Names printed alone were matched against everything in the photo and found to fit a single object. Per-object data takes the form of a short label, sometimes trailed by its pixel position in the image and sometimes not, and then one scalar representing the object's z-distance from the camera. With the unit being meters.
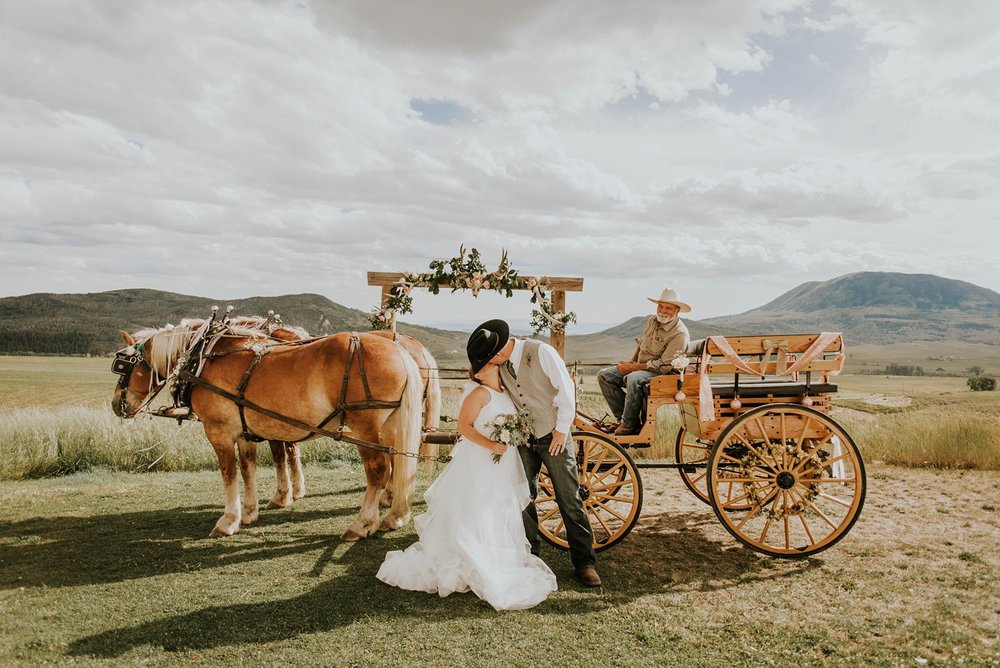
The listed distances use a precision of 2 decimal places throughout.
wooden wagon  5.41
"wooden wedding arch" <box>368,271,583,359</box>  6.98
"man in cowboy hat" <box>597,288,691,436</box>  5.91
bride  4.62
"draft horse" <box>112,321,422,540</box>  5.98
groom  4.67
